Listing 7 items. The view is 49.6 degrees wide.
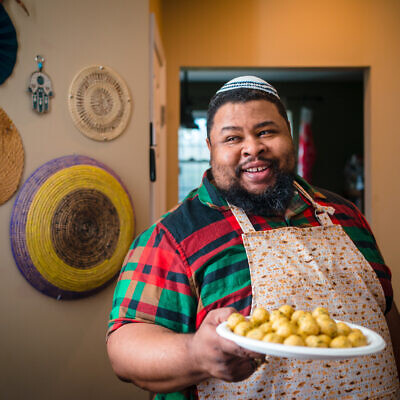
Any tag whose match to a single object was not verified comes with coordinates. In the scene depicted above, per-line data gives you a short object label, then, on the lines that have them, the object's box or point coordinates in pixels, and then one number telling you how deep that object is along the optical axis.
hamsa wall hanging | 1.96
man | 1.02
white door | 2.27
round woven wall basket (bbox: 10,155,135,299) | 1.86
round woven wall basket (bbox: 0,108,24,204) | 1.85
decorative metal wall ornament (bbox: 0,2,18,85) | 1.88
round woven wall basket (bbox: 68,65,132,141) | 2.01
